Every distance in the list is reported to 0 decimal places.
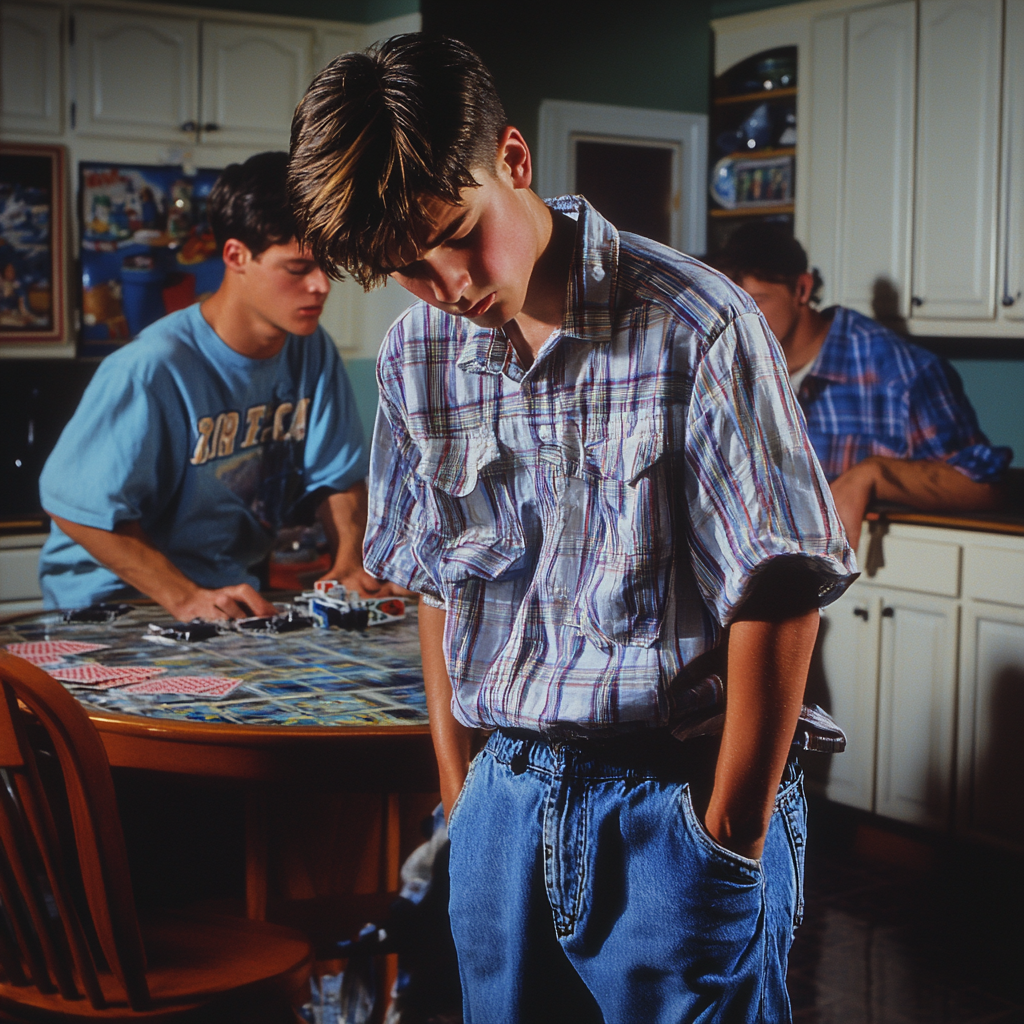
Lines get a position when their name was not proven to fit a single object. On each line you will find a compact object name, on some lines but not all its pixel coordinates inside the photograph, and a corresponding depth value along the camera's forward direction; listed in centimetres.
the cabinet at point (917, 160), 379
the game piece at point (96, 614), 239
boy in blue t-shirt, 239
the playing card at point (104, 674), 191
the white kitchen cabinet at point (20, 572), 394
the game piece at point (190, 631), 219
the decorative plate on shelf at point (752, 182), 452
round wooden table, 167
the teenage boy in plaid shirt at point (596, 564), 98
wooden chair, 155
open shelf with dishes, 450
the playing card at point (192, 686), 186
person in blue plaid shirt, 357
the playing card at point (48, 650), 205
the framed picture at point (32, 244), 411
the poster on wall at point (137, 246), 421
